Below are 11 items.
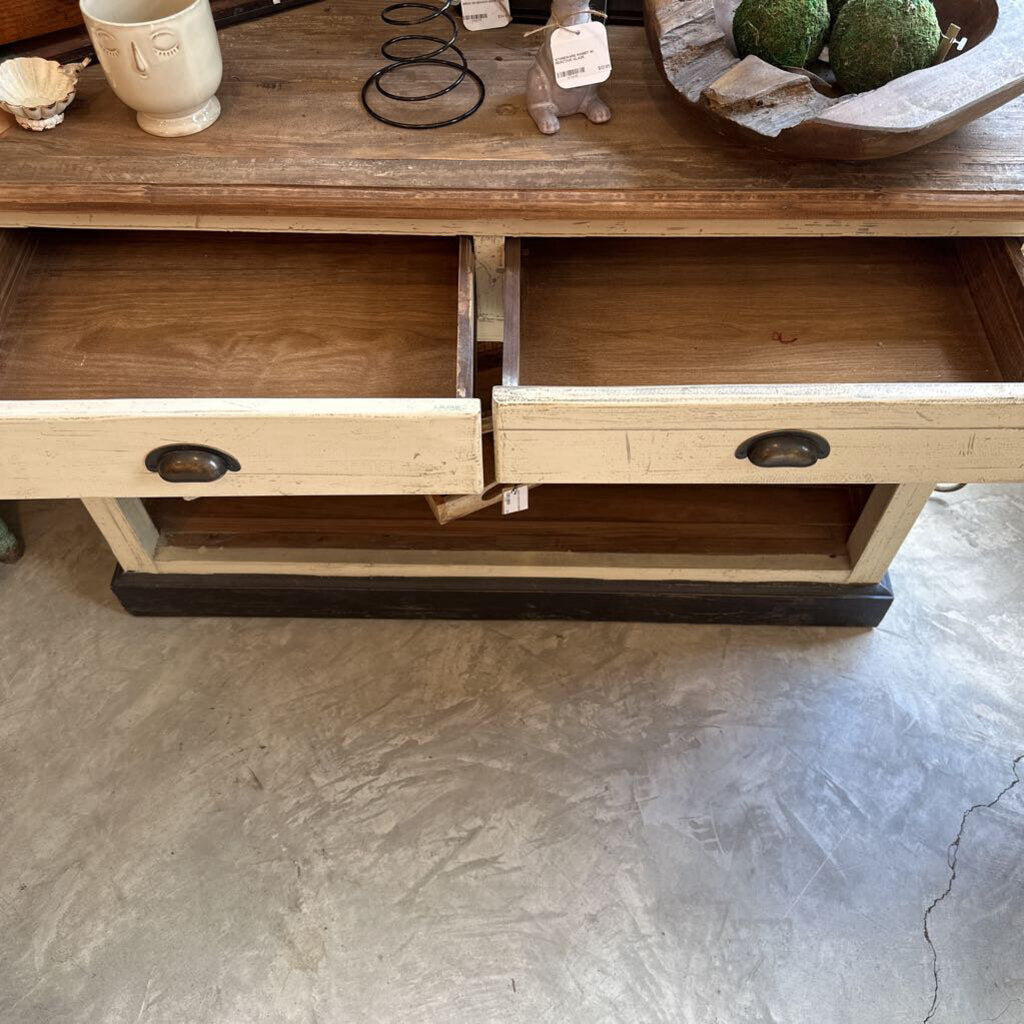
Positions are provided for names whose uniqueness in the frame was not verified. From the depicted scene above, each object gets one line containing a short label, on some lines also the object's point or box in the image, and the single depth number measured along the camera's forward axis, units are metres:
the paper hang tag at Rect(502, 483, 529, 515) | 1.03
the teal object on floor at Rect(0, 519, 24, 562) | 1.32
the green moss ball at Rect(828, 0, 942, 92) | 0.84
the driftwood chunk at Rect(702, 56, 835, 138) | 0.83
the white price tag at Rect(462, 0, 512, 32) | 1.00
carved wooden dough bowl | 0.79
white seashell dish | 0.88
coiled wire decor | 0.93
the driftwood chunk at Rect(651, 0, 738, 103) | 0.87
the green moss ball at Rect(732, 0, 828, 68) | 0.85
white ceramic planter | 0.81
